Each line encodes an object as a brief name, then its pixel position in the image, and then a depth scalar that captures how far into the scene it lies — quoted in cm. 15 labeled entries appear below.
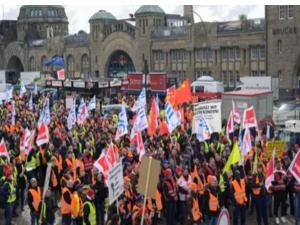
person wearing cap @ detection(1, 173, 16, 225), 1445
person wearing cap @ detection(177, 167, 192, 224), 1452
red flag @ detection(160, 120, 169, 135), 2172
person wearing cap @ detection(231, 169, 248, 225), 1436
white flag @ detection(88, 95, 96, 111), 2938
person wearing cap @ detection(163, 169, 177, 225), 1449
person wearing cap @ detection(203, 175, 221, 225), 1388
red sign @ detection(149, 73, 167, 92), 4003
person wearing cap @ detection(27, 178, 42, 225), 1380
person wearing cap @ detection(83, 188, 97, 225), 1301
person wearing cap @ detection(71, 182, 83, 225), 1327
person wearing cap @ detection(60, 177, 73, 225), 1345
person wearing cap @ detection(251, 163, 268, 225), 1458
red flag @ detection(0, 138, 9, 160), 1661
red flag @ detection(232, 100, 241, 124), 2178
